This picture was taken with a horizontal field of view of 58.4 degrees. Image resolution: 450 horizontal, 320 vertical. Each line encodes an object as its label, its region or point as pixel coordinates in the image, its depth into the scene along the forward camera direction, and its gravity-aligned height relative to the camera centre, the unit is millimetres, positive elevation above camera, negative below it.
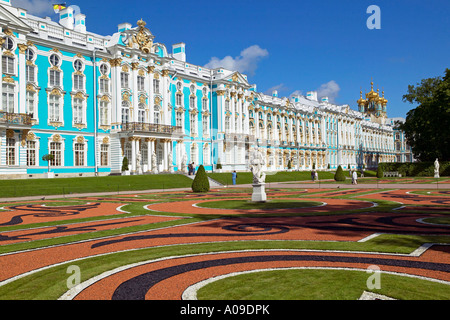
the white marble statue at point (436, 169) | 50594 -447
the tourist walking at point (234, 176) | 42372 -620
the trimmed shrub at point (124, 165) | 42116 +862
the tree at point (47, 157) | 35688 +1594
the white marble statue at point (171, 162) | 47969 +1212
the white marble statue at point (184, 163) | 49347 +1087
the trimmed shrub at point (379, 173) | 56312 -806
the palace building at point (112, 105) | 35562 +7941
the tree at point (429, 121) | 53938 +6513
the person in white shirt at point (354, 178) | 40266 -1014
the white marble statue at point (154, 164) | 45031 +957
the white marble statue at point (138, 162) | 43531 +1182
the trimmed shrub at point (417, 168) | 56656 -242
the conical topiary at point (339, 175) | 46812 -801
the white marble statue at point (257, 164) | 20953 +296
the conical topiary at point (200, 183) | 30688 -876
